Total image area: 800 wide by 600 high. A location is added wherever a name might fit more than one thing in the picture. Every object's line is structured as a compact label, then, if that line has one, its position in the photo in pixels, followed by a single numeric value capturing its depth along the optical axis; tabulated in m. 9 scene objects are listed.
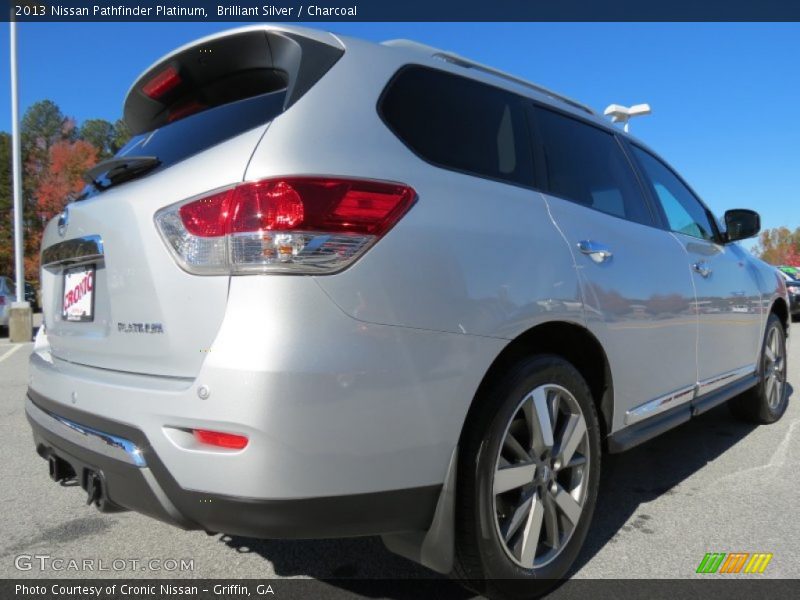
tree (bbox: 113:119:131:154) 45.65
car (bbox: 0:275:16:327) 12.97
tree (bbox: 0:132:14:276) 39.34
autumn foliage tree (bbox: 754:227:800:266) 81.19
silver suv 1.59
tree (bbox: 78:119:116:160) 50.22
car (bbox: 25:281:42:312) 20.47
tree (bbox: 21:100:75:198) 39.38
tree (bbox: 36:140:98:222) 37.41
